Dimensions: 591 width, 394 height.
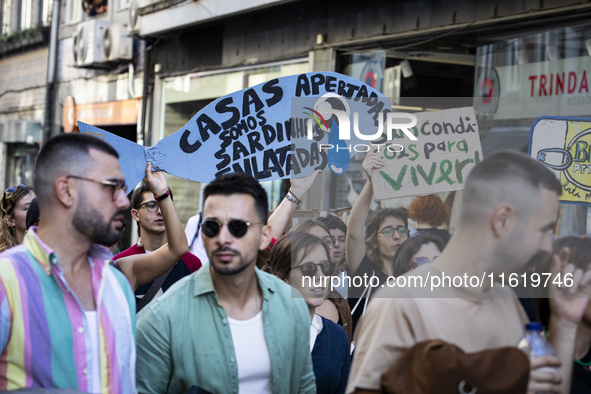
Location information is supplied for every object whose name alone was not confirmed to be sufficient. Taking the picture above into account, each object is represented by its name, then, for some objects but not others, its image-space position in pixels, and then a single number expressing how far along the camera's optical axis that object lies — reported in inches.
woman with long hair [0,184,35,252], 176.6
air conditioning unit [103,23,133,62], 472.1
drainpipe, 582.2
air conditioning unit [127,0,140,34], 442.0
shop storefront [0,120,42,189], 596.1
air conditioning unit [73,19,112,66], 492.7
